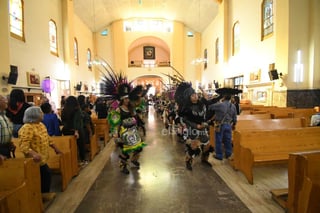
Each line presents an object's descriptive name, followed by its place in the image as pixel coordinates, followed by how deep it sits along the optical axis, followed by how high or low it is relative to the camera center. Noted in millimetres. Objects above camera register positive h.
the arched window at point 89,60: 18842 +3128
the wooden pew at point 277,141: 3565 -727
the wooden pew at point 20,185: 2107 -863
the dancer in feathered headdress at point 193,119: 4012 -405
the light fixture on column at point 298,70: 8211 +901
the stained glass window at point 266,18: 9672 +3363
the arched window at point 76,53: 15444 +3104
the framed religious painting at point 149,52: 24750 +4862
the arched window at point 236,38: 13266 +3455
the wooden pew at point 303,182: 1989 -828
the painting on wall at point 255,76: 10547 +939
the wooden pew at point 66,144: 3621 -741
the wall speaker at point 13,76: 6996 +721
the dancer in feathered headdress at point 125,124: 3975 -469
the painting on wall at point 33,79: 8777 +768
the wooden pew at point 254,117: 5332 -504
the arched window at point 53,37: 11523 +3149
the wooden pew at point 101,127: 6445 -849
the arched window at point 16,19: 7930 +2872
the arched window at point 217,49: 16903 +3531
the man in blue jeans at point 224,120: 4492 -480
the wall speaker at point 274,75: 8672 +794
